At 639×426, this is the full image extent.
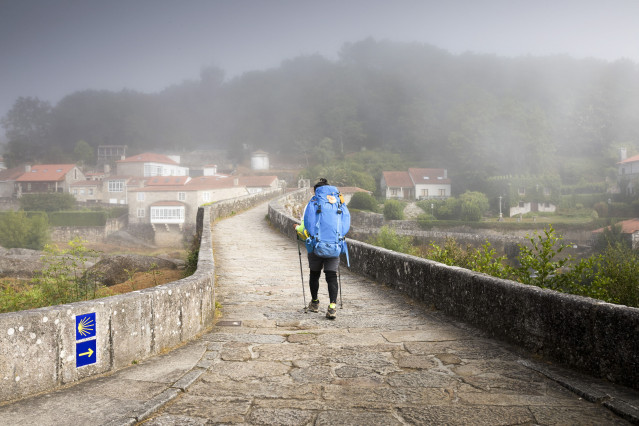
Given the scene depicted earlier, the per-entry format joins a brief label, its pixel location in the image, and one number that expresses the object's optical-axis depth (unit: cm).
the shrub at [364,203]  5897
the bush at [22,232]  5109
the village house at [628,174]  6656
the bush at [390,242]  2290
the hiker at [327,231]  577
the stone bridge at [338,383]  293
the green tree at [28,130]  9794
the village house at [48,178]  7694
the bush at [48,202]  6944
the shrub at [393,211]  5828
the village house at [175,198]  5944
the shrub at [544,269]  616
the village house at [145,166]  8256
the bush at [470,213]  5934
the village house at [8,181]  7512
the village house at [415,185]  7581
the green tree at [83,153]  10356
